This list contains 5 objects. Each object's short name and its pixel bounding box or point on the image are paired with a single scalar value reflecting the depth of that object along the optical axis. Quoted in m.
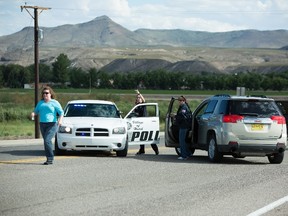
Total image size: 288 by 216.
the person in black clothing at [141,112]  22.03
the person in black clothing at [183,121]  20.23
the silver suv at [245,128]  18.98
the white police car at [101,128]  19.88
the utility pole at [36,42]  35.41
